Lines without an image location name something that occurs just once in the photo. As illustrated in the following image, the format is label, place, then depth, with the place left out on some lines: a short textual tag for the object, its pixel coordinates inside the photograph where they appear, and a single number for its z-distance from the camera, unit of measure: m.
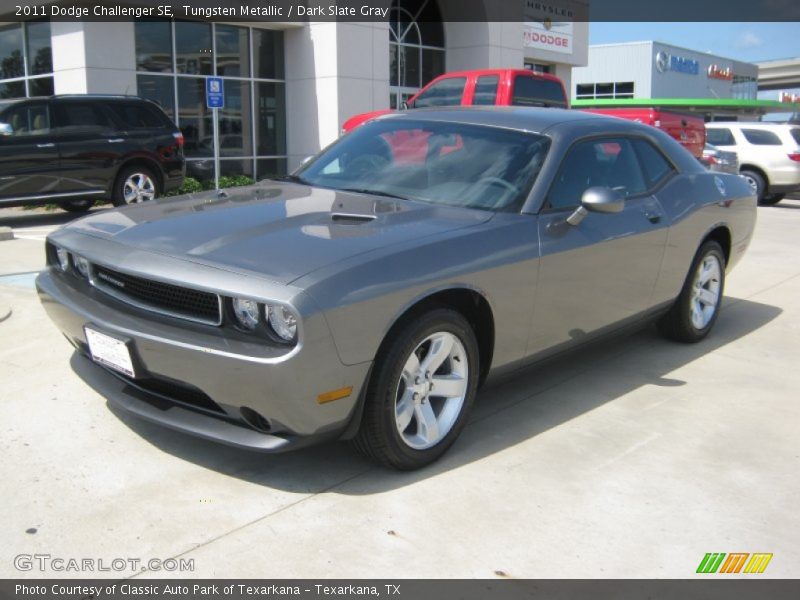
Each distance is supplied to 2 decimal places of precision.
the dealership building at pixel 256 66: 15.07
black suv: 11.27
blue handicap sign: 12.95
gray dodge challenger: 3.17
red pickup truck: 12.88
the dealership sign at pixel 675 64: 50.22
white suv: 17.33
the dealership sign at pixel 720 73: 56.44
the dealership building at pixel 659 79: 48.94
